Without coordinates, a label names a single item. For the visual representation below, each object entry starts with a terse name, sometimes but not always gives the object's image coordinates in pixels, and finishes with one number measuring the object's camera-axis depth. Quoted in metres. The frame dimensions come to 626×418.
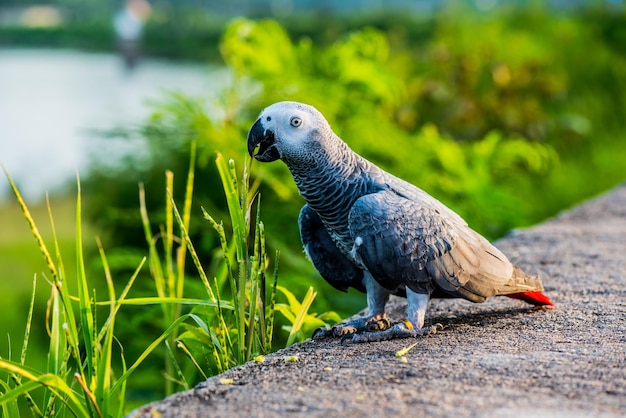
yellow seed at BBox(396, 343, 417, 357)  4.04
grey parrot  4.36
